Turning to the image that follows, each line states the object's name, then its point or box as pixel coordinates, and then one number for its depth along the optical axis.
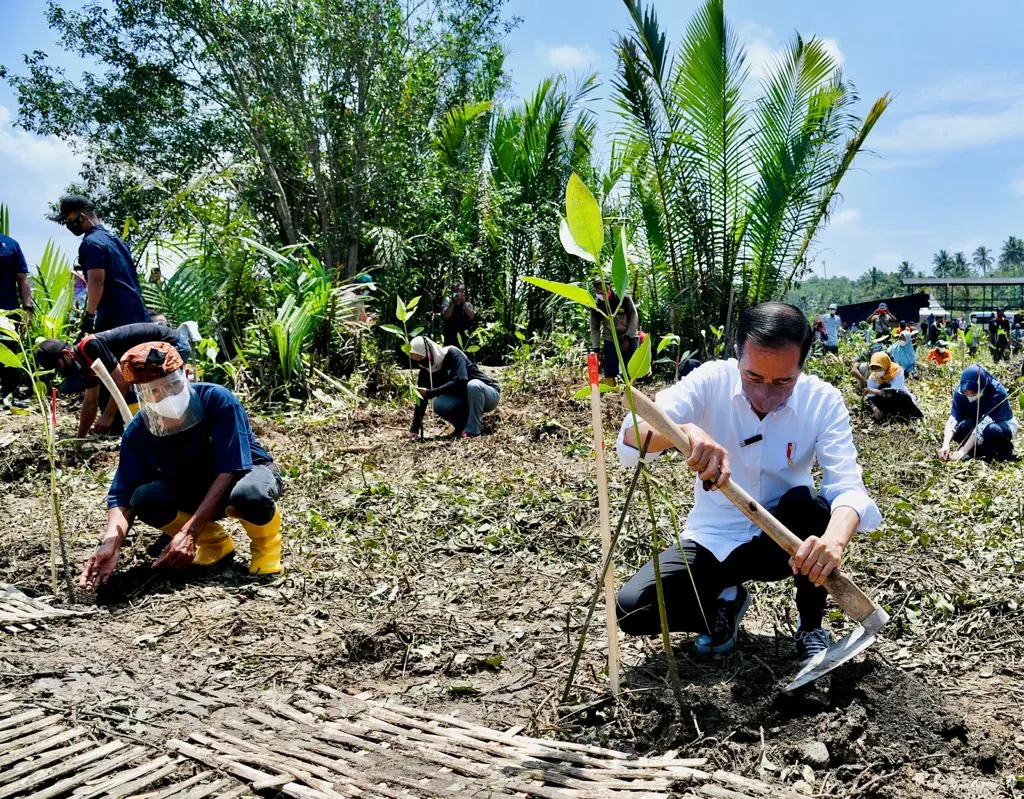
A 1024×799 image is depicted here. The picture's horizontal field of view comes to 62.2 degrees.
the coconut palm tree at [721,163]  8.66
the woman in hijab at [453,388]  6.41
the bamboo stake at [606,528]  2.10
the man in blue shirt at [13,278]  6.34
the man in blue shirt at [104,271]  5.30
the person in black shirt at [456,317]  10.28
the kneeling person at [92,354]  5.22
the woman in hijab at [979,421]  5.68
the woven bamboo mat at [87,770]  1.98
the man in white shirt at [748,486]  2.36
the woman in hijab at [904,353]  10.02
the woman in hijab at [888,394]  7.27
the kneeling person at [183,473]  3.18
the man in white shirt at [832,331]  13.91
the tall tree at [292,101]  11.13
